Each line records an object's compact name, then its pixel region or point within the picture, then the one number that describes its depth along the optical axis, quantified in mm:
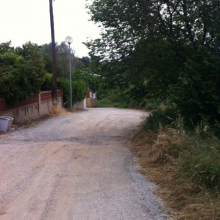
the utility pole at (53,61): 26211
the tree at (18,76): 16672
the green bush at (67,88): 27781
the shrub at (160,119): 11745
